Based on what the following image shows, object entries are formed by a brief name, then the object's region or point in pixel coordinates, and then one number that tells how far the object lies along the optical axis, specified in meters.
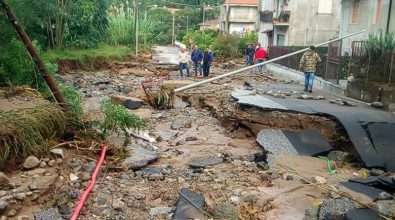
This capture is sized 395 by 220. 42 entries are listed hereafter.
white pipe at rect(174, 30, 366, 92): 11.56
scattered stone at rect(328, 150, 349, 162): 7.20
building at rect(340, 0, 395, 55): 13.89
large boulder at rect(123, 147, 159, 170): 6.50
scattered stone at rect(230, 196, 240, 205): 5.41
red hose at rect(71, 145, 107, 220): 4.67
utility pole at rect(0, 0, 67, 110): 6.11
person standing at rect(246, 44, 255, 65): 23.30
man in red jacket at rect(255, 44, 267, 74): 19.89
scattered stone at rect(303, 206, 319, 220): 4.99
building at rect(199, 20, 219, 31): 49.78
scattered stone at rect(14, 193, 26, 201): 4.62
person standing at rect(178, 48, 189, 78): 17.20
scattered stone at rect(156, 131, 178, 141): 8.70
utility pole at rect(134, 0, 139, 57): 23.97
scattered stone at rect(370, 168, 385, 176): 6.44
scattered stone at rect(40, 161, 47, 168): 5.45
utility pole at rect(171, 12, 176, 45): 48.01
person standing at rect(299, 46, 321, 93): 11.48
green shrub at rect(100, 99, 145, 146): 6.99
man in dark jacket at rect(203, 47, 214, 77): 17.45
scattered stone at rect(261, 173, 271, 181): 6.26
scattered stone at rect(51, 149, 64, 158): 5.85
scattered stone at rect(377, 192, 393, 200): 5.25
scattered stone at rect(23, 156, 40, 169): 5.33
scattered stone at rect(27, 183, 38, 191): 4.83
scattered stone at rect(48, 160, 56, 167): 5.56
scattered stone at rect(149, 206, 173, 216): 5.10
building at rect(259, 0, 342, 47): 27.12
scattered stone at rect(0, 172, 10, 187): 4.76
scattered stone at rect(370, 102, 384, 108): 9.51
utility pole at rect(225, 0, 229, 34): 41.91
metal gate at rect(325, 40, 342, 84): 12.92
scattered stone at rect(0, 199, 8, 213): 4.34
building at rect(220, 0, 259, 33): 42.00
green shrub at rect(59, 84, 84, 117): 7.00
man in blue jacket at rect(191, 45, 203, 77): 17.46
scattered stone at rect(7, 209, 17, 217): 4.41
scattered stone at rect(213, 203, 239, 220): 4.98
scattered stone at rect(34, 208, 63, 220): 4.54
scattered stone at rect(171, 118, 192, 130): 9.72
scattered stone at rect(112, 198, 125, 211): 5.12
